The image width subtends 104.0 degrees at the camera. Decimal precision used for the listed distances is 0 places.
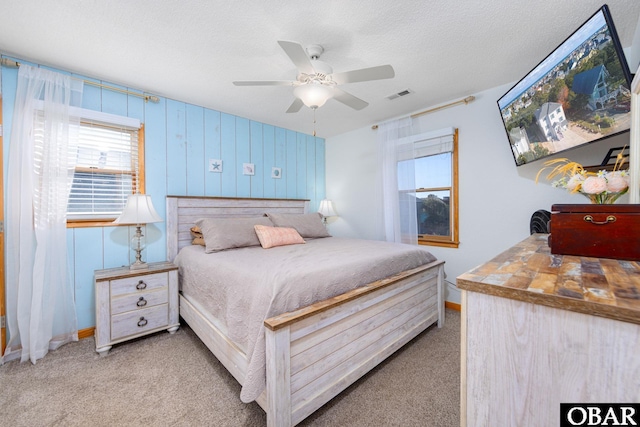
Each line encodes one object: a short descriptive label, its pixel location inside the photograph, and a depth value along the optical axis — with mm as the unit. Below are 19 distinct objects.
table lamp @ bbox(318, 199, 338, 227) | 4051
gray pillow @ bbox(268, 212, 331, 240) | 3127
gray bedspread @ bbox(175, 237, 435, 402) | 1353
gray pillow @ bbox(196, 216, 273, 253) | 2438
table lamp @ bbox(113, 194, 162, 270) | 2262
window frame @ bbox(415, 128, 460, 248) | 2967
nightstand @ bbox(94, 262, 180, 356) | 2039
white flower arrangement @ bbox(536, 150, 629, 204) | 1115
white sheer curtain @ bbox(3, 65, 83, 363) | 1979
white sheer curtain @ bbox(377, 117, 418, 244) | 3244
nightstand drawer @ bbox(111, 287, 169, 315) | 2096
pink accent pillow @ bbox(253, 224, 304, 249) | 2566
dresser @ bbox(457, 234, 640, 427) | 541
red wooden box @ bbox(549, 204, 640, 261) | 906
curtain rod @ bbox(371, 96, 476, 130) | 2761
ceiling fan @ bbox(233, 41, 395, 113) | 1603
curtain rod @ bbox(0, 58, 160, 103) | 1970
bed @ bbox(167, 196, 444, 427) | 1275
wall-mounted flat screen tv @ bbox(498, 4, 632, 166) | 1345
